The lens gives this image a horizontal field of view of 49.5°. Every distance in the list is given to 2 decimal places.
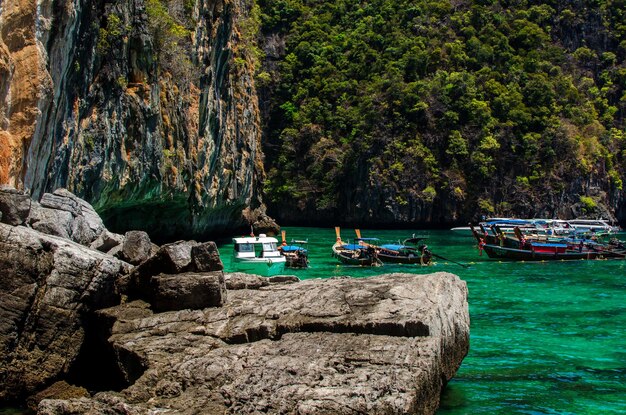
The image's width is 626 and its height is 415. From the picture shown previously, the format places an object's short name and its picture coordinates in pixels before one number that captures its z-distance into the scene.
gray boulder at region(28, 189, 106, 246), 12.02
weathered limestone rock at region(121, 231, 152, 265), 13.24
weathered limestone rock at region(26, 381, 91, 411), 9.98
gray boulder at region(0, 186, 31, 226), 10.70
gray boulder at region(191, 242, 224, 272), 11.66
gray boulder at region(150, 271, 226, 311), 11.13
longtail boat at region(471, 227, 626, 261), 38.31
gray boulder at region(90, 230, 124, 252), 13.96
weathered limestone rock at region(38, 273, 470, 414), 8.55
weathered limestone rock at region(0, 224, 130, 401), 10.09
